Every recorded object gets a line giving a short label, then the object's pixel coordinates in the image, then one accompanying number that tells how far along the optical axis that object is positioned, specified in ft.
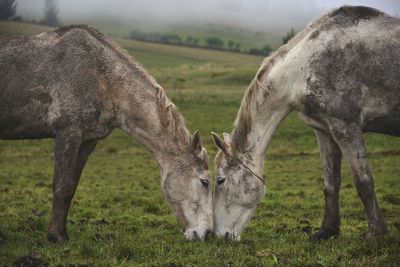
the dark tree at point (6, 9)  197.88
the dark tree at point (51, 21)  589.81
